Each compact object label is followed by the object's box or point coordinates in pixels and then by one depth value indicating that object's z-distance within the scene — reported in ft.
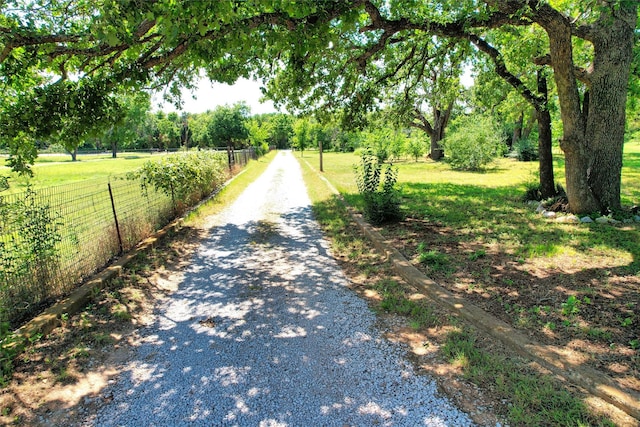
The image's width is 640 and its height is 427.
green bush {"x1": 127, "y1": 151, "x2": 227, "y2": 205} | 25.04
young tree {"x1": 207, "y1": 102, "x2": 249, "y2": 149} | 150.71
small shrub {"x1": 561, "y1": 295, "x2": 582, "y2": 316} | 11.51
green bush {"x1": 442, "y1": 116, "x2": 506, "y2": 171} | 64.39
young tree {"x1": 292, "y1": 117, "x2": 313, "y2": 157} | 172.43
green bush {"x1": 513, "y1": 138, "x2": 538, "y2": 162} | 79.64
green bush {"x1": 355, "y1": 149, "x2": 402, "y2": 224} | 24.29
